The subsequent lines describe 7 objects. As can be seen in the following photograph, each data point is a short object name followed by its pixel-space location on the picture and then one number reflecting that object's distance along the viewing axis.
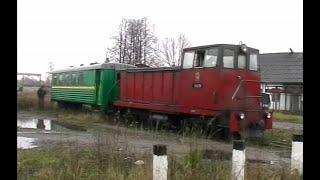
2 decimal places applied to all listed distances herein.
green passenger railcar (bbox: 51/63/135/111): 22.80
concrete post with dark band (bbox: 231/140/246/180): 6.52
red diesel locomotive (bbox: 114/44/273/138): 15.07
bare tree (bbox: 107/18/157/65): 44.88
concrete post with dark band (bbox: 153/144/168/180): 6.01
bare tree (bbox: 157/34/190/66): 59.88
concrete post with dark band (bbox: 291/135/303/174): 7.70
